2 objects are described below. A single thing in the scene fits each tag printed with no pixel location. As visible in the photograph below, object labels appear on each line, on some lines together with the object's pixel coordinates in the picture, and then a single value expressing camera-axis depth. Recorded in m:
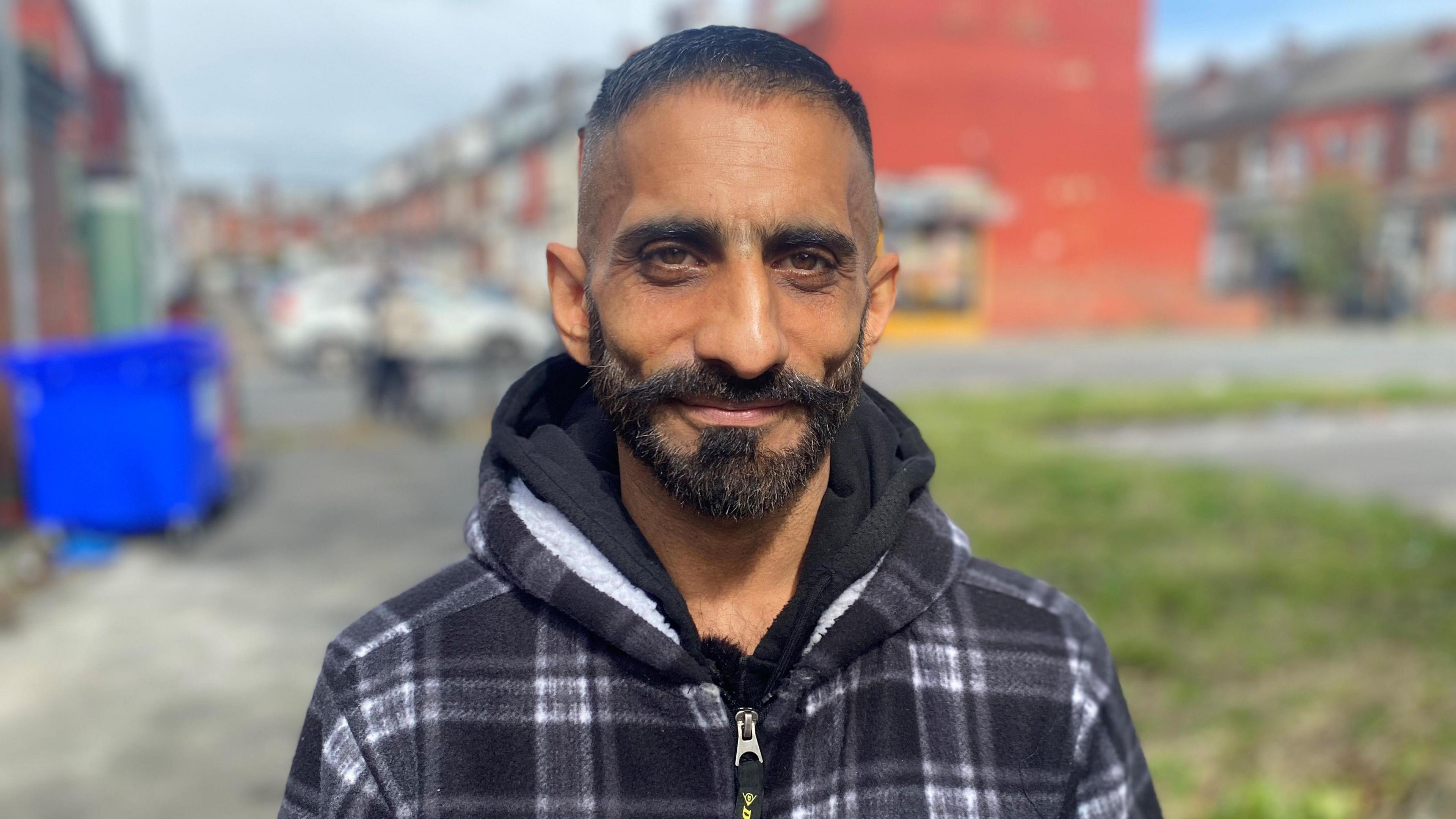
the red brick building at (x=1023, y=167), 26.69
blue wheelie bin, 7.23
